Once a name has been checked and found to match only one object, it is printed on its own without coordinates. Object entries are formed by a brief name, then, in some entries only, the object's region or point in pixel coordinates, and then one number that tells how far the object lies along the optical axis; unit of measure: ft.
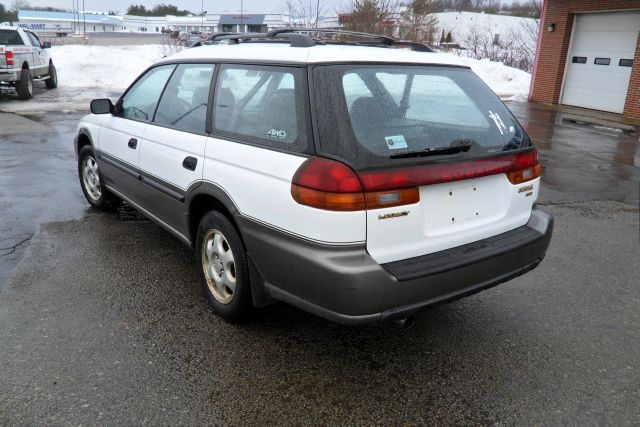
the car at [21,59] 45.37
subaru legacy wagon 8.24
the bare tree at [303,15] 70.69
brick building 48.65
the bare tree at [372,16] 58.90
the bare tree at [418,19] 68.39
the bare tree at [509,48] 87.71
